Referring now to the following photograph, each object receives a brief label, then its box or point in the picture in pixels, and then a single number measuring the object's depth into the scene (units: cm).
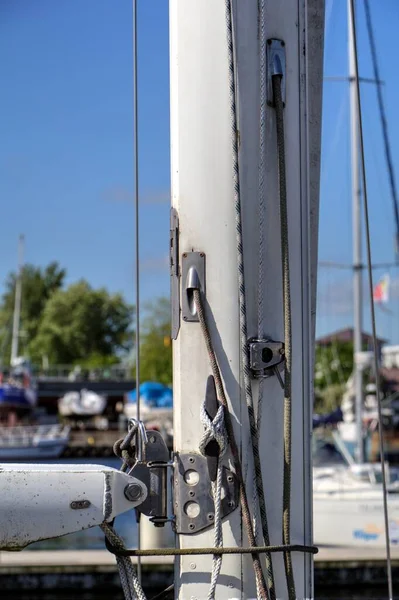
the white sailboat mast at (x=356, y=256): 2080
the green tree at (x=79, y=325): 8488
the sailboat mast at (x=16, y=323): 7100
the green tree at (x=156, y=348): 6912
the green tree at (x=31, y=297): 8781
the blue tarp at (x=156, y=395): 5388
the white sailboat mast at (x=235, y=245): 244
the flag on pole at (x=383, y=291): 2425
